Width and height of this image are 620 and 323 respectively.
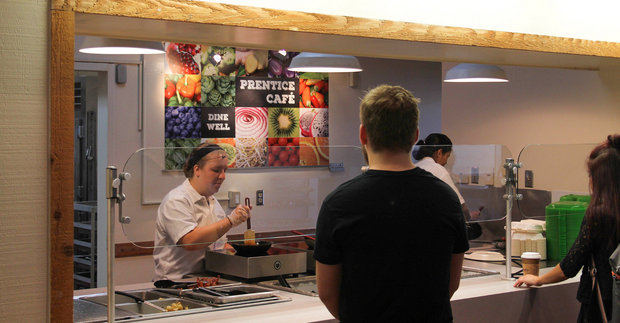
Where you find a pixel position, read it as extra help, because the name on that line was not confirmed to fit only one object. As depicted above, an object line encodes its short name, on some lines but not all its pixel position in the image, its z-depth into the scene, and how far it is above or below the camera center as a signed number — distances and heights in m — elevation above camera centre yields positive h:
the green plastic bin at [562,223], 3.56 -0.37
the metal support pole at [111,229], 2.25 -0.25
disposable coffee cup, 3.11 -0.49
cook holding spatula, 2.59 -0.23
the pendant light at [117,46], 3.06 +0.46
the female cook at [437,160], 3.05 -0.05
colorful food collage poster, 5.42 +0.40
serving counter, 2.46 -0.59
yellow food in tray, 2.59 -0.57
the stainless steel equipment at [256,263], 3.08 -0.50
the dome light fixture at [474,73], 4.24 +0.46
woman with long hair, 2.70 -0.31
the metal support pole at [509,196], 3.15 -0.20
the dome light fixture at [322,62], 3.92 +0.48
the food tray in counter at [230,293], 2.65 -0.56
